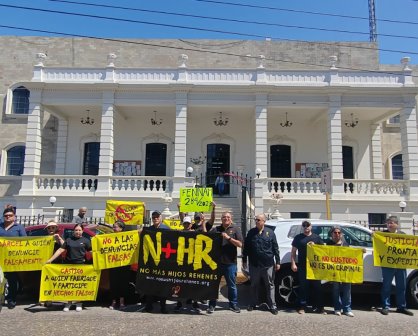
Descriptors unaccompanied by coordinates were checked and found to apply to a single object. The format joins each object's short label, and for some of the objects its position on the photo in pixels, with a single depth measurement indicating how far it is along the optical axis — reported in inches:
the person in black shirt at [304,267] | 286.7
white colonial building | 723.4
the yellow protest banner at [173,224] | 475.5
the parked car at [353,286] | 301.0
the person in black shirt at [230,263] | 283.3
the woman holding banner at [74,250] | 287.6
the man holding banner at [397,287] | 285.7
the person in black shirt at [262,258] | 285.6
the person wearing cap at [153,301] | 282.2
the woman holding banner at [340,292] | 279.9
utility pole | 1461.6
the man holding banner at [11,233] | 290.5
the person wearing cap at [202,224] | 331.0
